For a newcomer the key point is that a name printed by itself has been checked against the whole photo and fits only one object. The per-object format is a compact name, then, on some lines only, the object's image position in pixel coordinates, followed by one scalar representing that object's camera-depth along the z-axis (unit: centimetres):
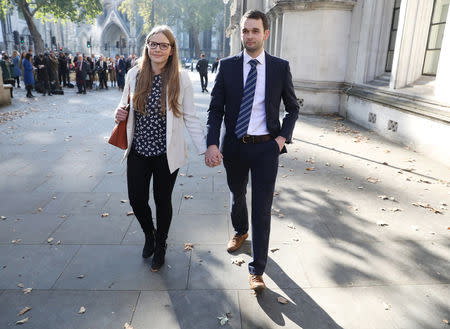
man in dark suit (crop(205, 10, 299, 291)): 292
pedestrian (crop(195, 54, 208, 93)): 1925
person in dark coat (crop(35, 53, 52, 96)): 1667
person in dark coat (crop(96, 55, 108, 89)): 2117
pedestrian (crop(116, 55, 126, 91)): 2030
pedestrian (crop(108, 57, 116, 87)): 2355
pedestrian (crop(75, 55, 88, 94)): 1735
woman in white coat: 304
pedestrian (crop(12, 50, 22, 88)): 1977
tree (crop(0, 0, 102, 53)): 2655
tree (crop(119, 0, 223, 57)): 5588
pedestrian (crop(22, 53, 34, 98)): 1620
